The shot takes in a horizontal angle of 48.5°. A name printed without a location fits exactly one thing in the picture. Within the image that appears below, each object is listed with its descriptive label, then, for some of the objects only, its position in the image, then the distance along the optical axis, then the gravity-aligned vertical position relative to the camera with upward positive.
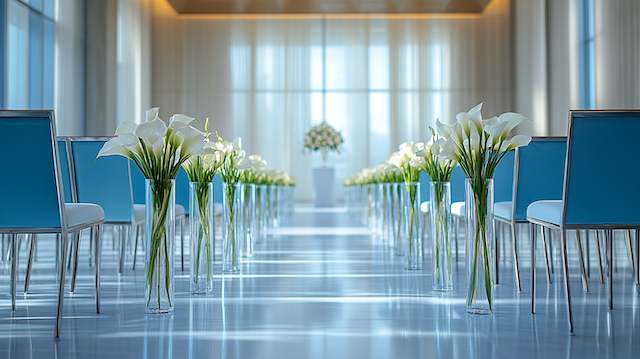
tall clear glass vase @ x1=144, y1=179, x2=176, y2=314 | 2.75 -0.18
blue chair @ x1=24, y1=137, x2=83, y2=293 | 3.55 +0.04
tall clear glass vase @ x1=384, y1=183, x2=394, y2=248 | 5.70 -0.21
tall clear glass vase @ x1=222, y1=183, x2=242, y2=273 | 3.98 -0.21
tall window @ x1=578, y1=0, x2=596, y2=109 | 11.80 +2.26
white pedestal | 14.10 +0.10
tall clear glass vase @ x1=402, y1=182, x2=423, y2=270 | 4.18 -0.20
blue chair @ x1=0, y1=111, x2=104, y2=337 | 2.54 +0.05
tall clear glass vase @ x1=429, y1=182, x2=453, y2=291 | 3.30 -0.20
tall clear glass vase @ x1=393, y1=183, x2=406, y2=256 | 5.20 -0.24
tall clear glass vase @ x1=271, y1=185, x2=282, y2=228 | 7.73 -0.16
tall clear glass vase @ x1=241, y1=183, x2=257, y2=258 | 4.93 -0.19
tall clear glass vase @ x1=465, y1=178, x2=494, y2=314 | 2.71 -0.20
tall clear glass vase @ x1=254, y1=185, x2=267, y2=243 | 6.21 -0.21
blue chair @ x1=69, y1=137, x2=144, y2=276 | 3.72 +0.06
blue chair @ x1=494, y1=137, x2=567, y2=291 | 3.56 +0.07
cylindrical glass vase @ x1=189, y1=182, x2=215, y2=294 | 3.27 -0.21
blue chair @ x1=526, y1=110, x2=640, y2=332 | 2.63 +0.06
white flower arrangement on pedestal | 12.94 +0.94
